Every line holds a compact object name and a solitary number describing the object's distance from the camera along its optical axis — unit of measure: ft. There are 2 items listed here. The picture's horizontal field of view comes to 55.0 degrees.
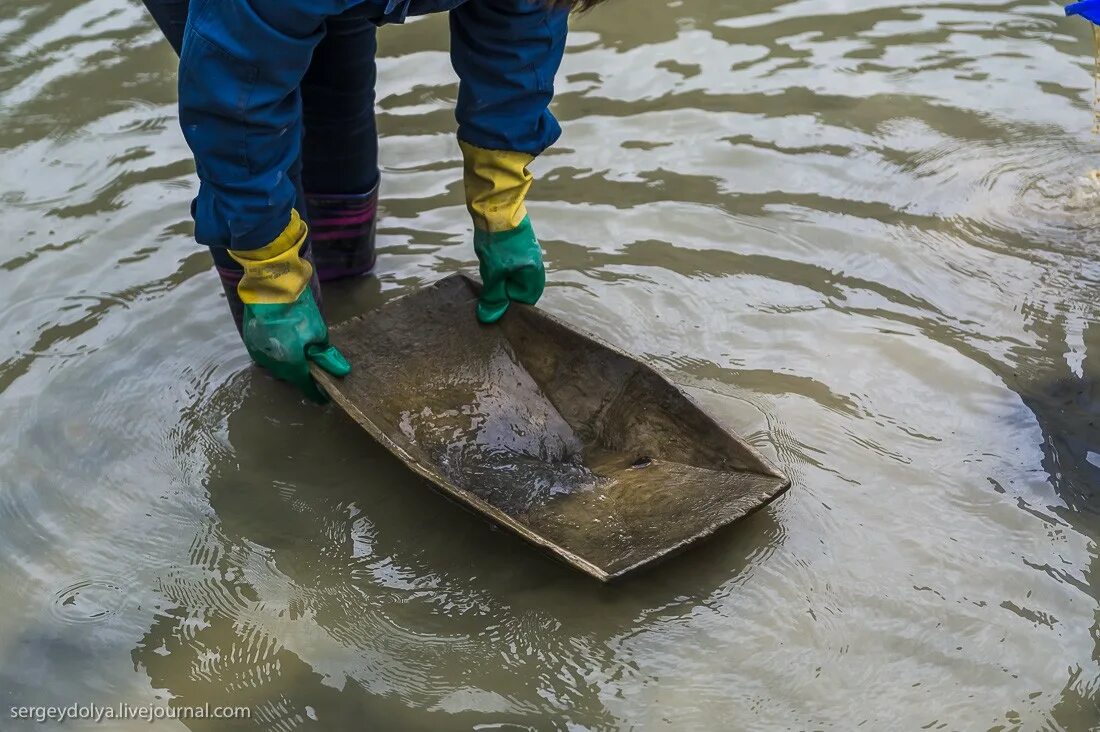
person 6.66
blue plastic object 8.83
